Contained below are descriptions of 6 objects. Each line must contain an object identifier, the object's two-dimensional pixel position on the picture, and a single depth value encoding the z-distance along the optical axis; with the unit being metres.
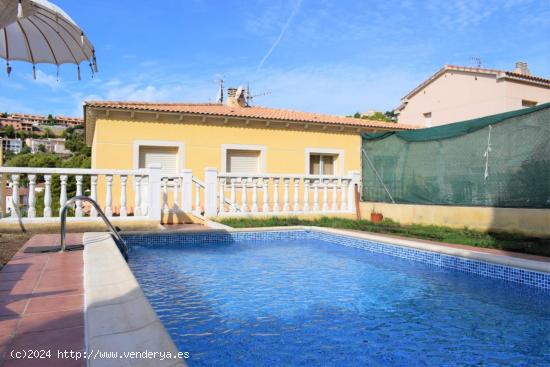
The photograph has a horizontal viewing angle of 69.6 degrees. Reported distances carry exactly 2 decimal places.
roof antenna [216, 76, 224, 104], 22.64
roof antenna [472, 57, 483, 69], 29.77
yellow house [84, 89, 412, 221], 13.61
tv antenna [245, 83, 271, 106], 23.78
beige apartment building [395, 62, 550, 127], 23.53
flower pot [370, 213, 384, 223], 11.41
